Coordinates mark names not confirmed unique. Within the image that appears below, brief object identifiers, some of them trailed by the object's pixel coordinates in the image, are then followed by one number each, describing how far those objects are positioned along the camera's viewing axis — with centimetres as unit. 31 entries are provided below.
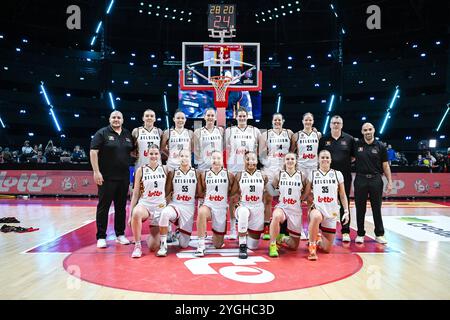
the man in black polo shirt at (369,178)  540
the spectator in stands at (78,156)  1388
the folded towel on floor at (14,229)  611
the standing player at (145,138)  549
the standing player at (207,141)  563
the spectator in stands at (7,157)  1327
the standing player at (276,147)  564
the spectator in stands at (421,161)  1465
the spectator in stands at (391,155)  1439
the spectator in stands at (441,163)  1254
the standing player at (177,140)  556
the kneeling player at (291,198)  486
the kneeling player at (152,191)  483
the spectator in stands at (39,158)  1304
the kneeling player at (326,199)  474
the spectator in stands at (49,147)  1414
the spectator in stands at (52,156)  1375
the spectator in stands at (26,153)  1364
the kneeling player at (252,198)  489
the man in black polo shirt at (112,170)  513
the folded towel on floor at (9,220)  678
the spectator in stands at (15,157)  1393
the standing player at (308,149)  556
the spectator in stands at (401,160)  1537
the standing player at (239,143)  564
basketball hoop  996
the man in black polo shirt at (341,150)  548
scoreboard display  1260
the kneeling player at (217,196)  488
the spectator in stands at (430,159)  1368
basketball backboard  1120
